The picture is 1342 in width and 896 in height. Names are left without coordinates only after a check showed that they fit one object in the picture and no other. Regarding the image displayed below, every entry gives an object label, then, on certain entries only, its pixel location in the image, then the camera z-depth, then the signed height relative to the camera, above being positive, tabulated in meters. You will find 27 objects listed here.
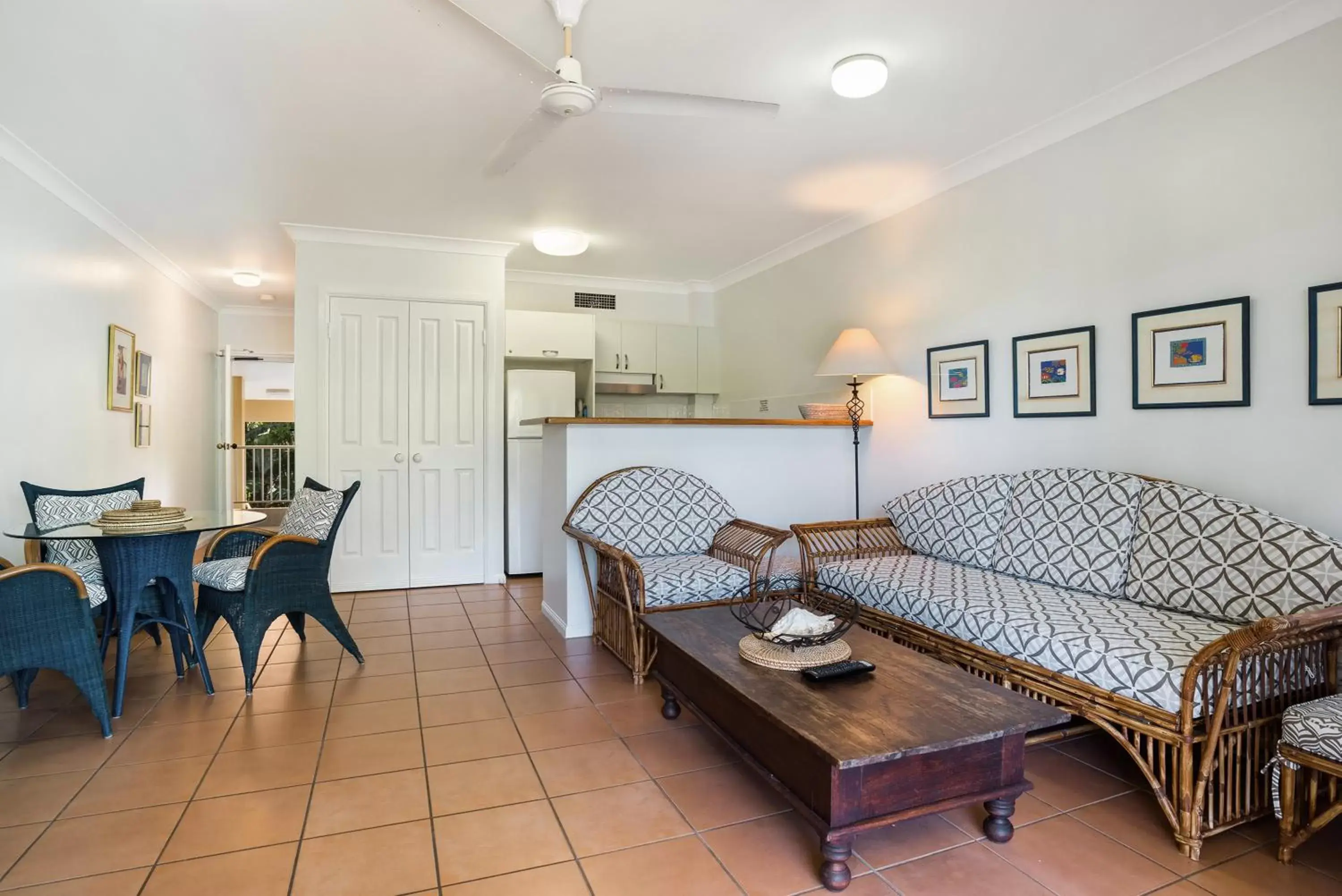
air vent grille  6.19 +1.20
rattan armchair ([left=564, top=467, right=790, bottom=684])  3.12 -0.52
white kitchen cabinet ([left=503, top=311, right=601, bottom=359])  5.71 +0.84
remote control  2.04 -0.66
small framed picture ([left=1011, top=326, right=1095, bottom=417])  3.10 +0.31
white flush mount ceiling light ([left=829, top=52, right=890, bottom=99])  2.59 +1.33
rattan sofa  1.87 -0.56
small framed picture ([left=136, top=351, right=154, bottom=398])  5.10 +0.46
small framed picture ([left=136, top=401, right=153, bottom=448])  5.13 +0.10
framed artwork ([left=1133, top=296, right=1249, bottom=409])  2.57 +0.32
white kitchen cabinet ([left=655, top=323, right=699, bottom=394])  6.30 +0.71
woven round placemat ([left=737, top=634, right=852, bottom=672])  2.15 -0.65
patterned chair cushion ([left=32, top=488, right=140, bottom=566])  3.21 -0.36
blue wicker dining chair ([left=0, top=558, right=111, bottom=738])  2.43 -0.66
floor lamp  4.00 +0.47
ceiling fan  2.21 +1.07
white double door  4.92 +0.00
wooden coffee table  1.69 -0.71
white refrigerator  5.43 -0.15
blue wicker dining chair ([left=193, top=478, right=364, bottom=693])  3.01 -0.61
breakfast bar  3.77 -0.13
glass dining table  2.78 -0.55
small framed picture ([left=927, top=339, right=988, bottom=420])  3.60 +0.32
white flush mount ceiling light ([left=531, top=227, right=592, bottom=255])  4.59 +1.28
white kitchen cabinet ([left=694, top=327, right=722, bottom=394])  6.37 +0.69
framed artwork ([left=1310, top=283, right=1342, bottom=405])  2.29 +0.32
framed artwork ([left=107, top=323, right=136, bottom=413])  4.55 +0.45
